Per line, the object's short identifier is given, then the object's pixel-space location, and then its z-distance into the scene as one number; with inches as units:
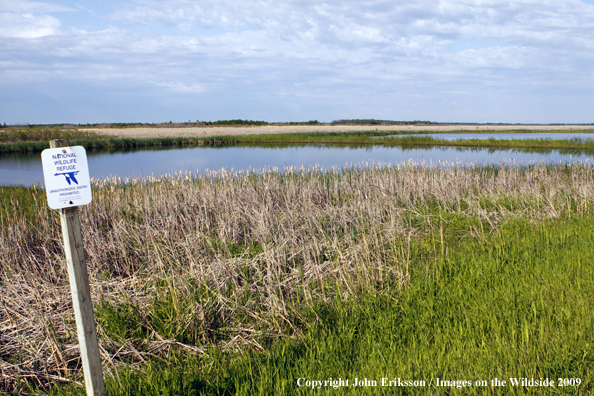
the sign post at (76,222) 93.0
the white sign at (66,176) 92.3
